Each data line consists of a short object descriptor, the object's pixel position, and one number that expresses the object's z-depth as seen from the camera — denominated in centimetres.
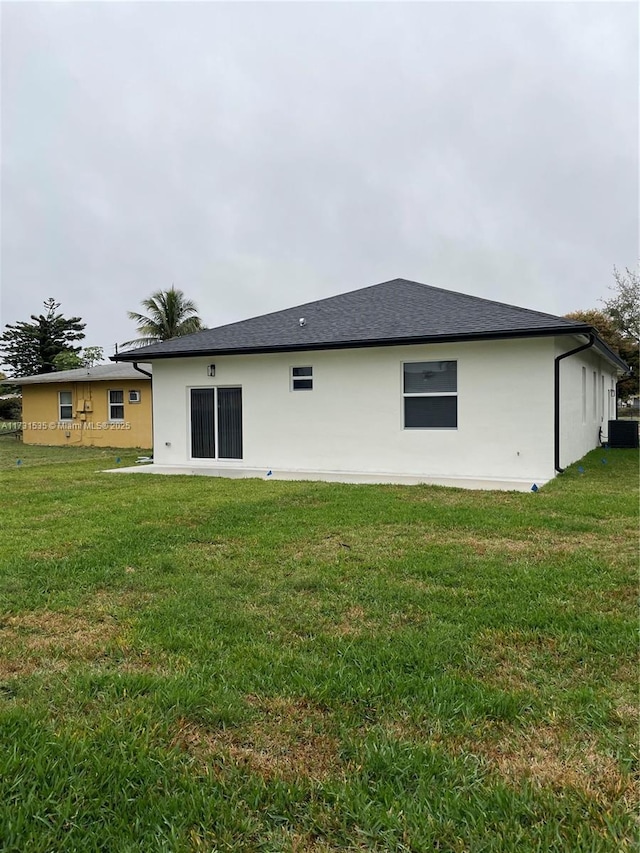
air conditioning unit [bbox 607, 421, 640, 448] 1547
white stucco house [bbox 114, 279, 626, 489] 970
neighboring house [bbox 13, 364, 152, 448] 2006
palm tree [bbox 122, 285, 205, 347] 3180
